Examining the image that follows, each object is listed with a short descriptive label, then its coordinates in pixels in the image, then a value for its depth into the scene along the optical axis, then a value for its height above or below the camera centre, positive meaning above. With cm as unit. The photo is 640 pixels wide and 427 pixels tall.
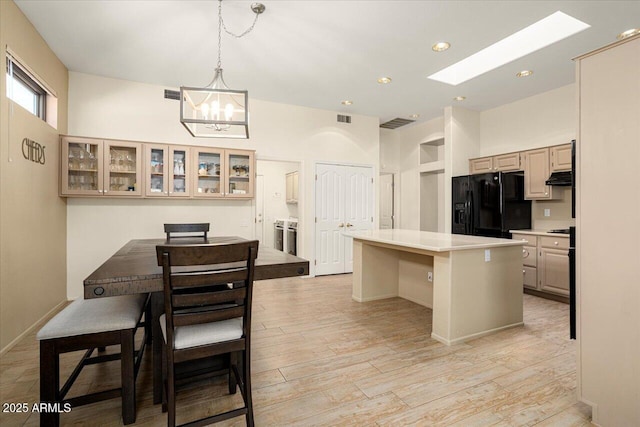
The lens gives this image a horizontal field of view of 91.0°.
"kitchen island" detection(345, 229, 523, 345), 277 -63
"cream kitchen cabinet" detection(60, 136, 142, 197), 373 +56
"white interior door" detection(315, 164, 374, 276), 553 +7
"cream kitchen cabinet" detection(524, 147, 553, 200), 438 +59
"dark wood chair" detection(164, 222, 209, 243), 346 -17
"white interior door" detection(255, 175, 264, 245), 743 +11
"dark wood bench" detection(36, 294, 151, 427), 155 -67
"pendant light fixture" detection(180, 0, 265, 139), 229 +81
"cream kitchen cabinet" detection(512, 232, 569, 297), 395 -64
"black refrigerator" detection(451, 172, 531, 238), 464 +16
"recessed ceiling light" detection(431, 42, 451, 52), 332 +181
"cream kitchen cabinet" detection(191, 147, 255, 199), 439 +58
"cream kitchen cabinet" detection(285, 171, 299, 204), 677 +61
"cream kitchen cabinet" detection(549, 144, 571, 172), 411 +77
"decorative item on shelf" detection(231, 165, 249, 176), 462 +65
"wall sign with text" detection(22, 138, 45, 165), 290 +60
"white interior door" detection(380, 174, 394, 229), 705 +30
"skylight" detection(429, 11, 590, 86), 306 +190
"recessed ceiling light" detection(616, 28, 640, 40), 304 +181
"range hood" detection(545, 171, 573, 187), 407 +48
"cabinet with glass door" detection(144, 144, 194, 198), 411 +57
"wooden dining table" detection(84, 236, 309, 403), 149 -32
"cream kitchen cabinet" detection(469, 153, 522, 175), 478 +83
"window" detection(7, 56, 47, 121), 271 +120
